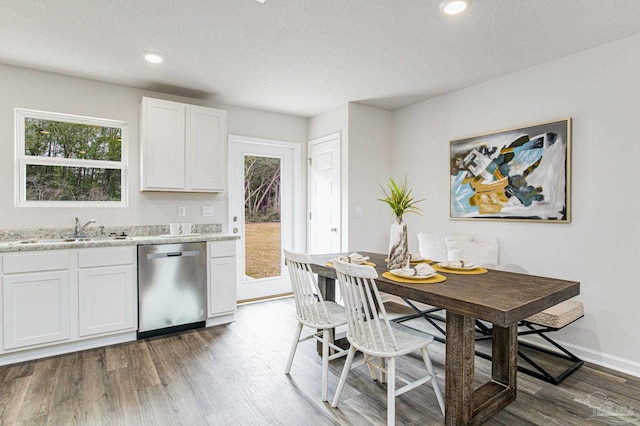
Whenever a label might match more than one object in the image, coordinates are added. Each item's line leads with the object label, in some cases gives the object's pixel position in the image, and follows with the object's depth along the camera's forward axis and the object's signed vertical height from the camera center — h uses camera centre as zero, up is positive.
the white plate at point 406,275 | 2.08 -0.39
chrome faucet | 3.34 -0.19
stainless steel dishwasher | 3.24 -0.75
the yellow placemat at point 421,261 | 2.74 -0.40
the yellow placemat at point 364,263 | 2.52 -0.40
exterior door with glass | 4.48 +0.03
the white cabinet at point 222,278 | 3.60 -0.71
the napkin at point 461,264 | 2.37 -0.37
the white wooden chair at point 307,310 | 2.27 -0.70
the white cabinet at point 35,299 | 2.72 -0.72
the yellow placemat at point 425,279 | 2.04 -0.41
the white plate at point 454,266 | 2.37 -0.38
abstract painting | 2.93 +0.35
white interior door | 4.34 +0.19
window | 3.27 +0.49
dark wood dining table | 1.62 -0.48
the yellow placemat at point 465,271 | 2.31 -0.41
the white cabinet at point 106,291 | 2.99 -0.72
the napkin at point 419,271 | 2.12 -0.38
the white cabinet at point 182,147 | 3.52 +0.66
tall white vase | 2.42 -0.25
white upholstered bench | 2.46 -0.73
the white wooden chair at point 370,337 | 1.82 -0.73
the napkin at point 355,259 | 2.57 -0.36
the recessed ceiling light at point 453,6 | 2.14 +1.29
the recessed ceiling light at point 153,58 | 2.90 +1.28
